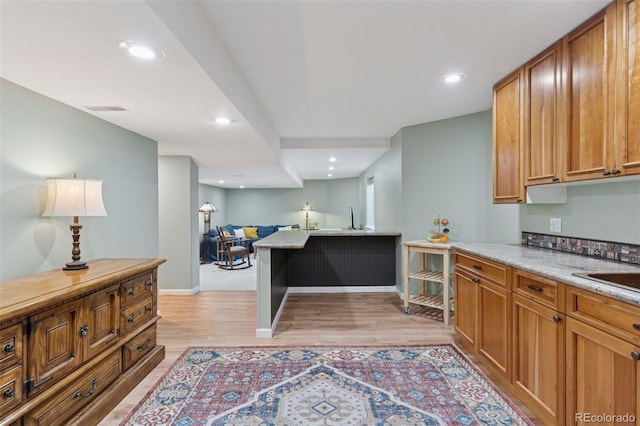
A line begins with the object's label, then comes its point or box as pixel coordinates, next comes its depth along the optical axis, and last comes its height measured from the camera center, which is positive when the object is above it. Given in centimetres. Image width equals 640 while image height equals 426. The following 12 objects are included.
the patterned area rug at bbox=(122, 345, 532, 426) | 188 -123
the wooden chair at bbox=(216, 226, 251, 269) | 678 -85
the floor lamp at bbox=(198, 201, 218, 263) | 749 -61
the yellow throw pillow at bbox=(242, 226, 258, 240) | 932 -58
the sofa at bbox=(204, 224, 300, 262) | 893 -49
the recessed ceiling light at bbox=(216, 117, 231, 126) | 262 +81
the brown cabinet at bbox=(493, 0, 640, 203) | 158 +66
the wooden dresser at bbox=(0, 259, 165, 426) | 138 -71
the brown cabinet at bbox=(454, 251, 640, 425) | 127 -69
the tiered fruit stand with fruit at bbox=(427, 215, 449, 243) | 365 -23
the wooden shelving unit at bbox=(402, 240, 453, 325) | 340 -73
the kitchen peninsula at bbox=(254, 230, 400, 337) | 474 -75
